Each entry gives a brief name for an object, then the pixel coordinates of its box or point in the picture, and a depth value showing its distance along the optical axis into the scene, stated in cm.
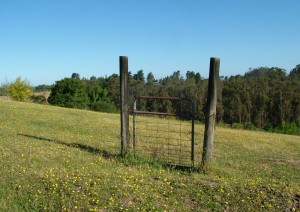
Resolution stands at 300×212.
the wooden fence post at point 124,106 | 868
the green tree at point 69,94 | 6800
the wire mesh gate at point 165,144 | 873
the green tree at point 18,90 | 5450
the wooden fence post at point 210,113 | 780
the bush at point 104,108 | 5288
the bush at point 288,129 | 4475
